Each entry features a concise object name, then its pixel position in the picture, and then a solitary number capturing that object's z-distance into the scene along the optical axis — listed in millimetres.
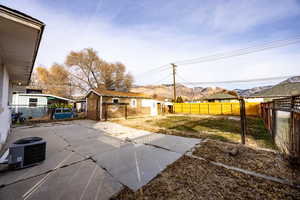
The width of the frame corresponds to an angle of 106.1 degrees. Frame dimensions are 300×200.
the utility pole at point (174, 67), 19141
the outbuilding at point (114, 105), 11242
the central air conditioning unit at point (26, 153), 2580
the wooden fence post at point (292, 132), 2769
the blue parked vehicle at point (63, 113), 12484
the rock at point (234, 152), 3253
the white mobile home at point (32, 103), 12555
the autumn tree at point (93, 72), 20766
